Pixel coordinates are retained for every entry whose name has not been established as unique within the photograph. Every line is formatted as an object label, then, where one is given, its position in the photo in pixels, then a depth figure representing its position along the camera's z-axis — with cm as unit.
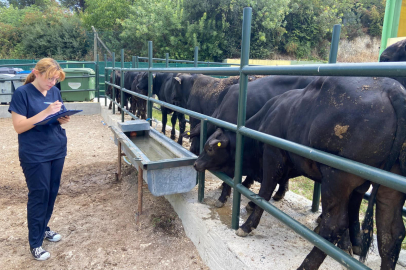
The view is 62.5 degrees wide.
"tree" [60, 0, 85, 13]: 4434
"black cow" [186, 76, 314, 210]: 403
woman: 296
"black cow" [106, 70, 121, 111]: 1100
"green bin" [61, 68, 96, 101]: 1189
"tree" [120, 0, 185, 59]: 2220
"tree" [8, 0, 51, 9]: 4459
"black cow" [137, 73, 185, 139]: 759
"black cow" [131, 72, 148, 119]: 919
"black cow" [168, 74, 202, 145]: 718
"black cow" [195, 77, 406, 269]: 186
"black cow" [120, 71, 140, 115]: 1045
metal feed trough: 323
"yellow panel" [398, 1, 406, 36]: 659
